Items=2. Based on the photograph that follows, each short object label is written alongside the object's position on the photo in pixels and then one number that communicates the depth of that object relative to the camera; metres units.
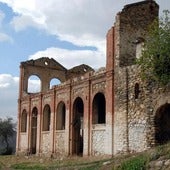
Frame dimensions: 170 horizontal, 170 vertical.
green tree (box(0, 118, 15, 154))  49.78
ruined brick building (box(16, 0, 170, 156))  20.38
